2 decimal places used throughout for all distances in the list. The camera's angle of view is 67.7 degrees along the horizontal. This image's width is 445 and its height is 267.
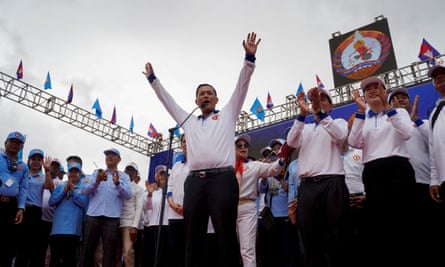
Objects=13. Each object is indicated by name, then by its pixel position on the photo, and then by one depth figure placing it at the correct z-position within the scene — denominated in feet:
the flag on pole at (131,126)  48.38
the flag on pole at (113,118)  46.60
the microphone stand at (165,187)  9.51
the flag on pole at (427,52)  30.09
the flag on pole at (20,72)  38.93
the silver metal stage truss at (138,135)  31.17
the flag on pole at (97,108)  44.47
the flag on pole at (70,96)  42.55
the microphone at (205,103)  9.87
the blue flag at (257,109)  38.52
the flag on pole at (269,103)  39.65
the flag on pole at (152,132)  50.15
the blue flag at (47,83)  40.16
